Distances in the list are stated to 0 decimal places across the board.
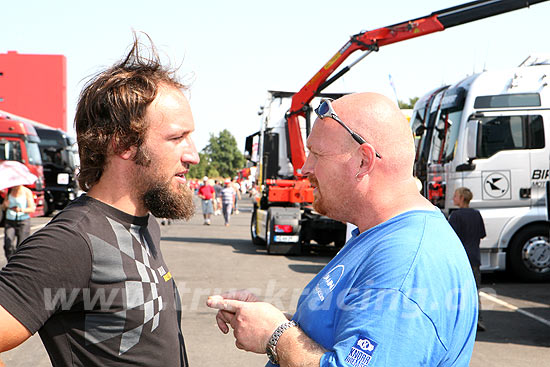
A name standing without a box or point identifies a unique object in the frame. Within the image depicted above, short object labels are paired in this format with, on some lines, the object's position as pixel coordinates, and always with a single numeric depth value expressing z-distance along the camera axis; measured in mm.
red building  56312
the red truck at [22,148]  21859
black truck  26766
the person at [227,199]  23672
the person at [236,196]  33719
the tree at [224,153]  123138
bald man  1507
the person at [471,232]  7676
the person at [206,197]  23938
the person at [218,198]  35281
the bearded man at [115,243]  1807
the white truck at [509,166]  10656
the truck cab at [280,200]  14391
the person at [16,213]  10469
